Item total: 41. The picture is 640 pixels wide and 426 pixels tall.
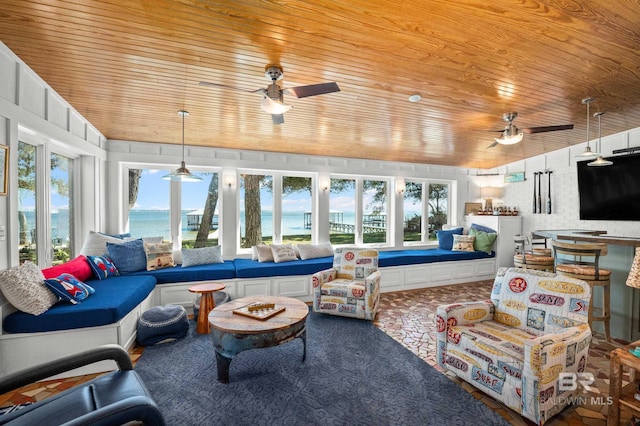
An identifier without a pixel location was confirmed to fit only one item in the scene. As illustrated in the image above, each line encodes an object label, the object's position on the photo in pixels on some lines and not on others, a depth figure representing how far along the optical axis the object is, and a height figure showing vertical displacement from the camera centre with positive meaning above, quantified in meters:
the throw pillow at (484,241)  6.00 -0.60
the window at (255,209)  5.38 +0.06
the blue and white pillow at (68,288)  2.59 -0.70
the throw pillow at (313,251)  5.06 -0.68
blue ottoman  3.06 -1.21
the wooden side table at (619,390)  1.68 -1.09
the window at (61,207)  3.47 +0.07
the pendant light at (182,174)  3.58 +0.47
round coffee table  2.36 -1.00
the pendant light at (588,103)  3.52 +1.35
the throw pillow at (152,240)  4.37 -0.42
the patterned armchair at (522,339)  1.87 -0.97
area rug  2.03 -1.42
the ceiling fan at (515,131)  3.33 +0.94
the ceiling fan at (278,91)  2.34 +0.99
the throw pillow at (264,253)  4.77 -0.68
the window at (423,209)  6.71 +0.07
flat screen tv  4.59 +0.37
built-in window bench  2.42 -1.01
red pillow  2.89 -0.61
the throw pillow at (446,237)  6.27 -0.54
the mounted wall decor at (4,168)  2.38 +0.37
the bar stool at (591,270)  2.90 -0.61
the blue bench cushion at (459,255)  5.61 -0.86
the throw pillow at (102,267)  3.47 -0.67
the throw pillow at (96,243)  3.85 -0.41
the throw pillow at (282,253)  4.76 -0.68
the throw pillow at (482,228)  6.23 -0.35
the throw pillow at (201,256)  4.28 -0.66
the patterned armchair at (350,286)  3.74 -0.98
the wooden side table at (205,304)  3.41 -1.10
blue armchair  1.19 -0.90
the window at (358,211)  6.08 +0.02
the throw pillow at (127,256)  3.84 -0.59
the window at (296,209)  5.65 +0.06
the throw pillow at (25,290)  2.33 -0.64
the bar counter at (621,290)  3.04 -0.84
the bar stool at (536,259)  3.84 -0.64
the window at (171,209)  4.82 +0.06
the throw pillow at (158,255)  4.05 -0.61
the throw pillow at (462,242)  6.02 -0.63
